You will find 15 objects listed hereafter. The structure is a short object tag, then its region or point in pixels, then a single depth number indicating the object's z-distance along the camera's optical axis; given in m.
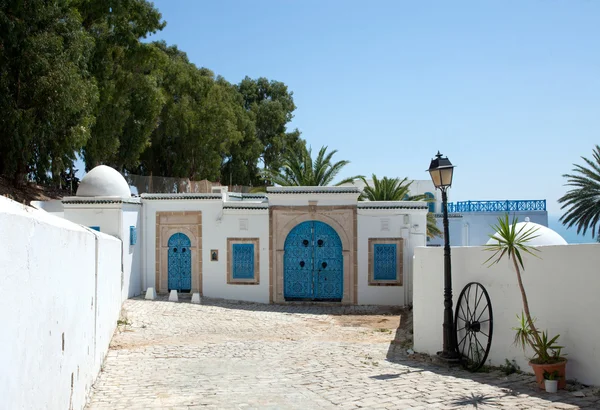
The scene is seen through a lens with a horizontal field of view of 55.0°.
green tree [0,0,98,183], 19.75
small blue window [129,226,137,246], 17.30
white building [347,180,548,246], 29.91
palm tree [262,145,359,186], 23.83
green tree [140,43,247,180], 31.91
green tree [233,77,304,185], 40.47
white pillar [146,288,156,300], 16.89
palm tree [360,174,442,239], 21.42
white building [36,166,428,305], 17.38
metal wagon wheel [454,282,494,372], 8.06
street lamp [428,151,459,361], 8.55
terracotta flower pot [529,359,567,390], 6.48
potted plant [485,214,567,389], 6.51
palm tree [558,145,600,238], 23.30
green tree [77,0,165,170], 24.27
